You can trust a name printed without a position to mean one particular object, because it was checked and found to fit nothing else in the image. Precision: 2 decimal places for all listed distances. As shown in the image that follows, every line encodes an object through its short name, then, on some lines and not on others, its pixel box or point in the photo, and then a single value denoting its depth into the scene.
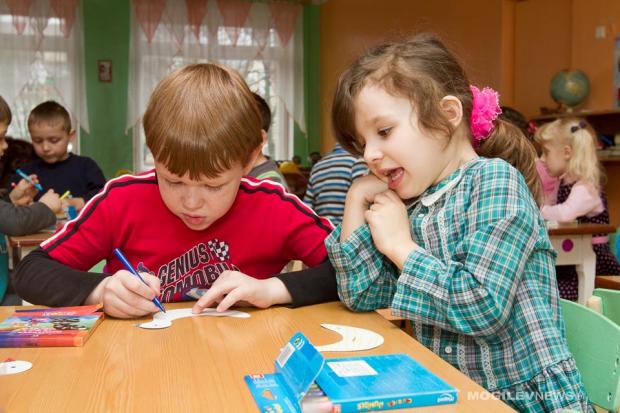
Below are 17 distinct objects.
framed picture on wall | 6.94
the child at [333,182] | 3.15
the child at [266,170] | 2.57
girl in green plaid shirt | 0.94
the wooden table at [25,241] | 2.49
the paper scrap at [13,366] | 0.75
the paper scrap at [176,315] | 0.97
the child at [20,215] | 2.42
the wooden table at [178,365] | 0.65
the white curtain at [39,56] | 6.52
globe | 6.11
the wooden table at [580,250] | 3.28
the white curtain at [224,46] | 6.97
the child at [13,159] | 4.16
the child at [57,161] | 3.83
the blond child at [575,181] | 3.54
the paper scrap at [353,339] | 0.85
